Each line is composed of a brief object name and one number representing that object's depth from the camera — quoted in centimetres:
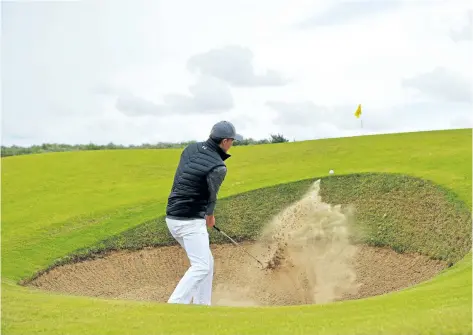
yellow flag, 3067
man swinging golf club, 1129
